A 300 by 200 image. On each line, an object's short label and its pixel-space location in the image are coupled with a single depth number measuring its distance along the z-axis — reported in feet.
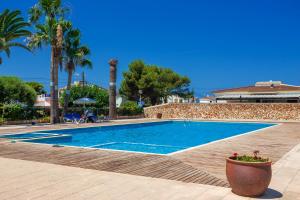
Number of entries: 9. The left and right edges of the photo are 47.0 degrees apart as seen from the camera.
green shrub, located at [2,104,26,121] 70.69
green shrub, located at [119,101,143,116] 106.01
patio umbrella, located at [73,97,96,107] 87.45
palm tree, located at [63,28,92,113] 82.23
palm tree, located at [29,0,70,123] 74.95
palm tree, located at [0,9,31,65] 71.61
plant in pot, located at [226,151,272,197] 17.61
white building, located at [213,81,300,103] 124.67
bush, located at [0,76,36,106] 100.63
